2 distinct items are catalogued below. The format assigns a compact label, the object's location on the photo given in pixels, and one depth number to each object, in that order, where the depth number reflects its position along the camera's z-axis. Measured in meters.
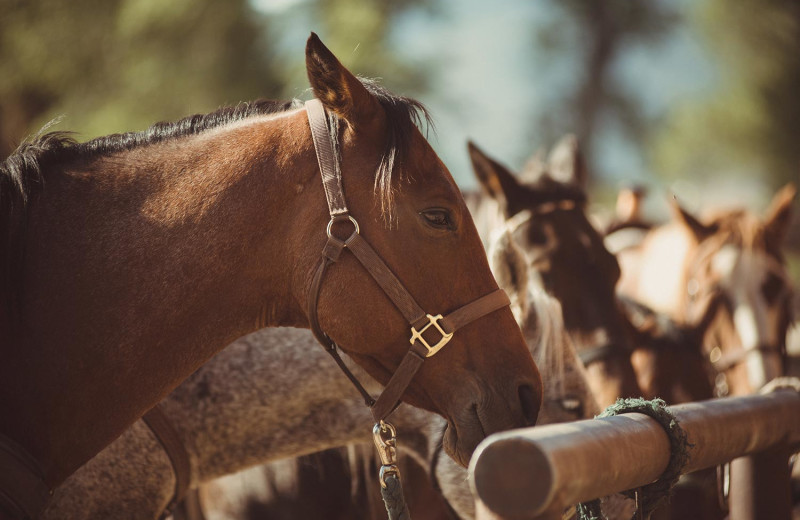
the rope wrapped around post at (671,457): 6.06
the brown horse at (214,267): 6.18
